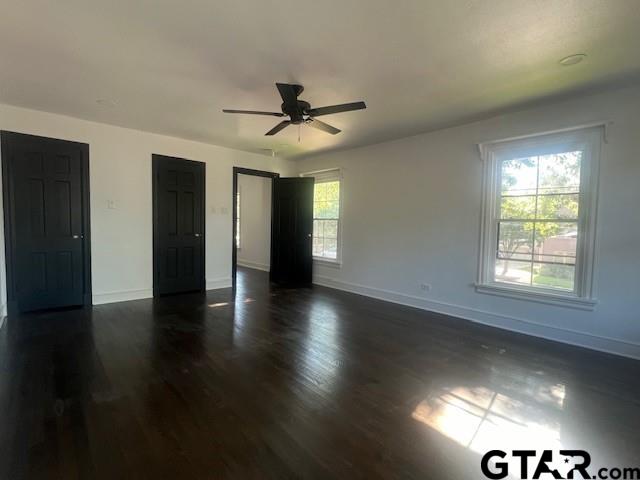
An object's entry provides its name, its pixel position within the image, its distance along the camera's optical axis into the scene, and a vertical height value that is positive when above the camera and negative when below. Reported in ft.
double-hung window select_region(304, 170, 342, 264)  20.11 +0.38
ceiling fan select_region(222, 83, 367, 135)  9.20 +3.46
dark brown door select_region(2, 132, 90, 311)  13.03 -0.15
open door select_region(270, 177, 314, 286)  21.11 -0.40
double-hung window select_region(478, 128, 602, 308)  10.97 +0.31
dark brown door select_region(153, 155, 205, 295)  16.79 -0.31
